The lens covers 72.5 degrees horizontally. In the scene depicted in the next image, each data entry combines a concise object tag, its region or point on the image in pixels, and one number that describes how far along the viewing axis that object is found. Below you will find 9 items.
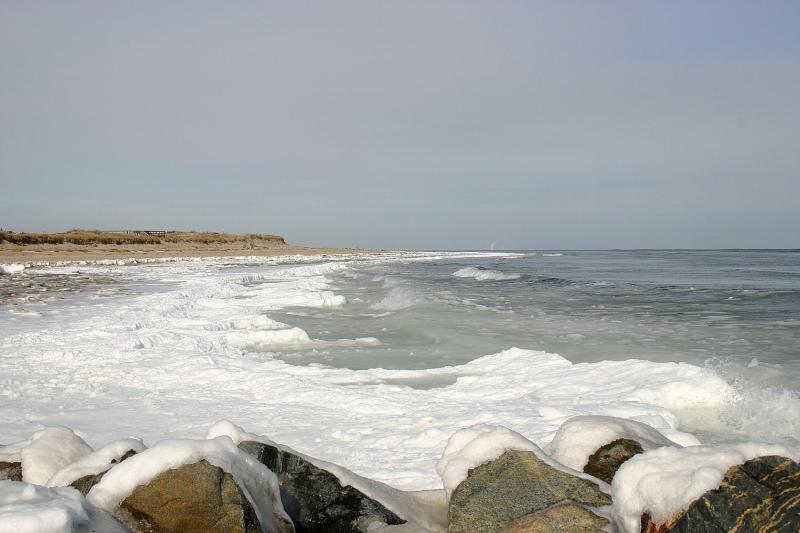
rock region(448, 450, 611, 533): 2.63
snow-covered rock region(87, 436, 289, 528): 2.56
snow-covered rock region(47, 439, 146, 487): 2.97
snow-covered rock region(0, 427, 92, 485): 3.20
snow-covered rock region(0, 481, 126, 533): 1.99
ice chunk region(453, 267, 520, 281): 32.34
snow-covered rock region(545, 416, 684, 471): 3.39
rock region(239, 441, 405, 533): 3.04
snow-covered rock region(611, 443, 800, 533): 2.40
